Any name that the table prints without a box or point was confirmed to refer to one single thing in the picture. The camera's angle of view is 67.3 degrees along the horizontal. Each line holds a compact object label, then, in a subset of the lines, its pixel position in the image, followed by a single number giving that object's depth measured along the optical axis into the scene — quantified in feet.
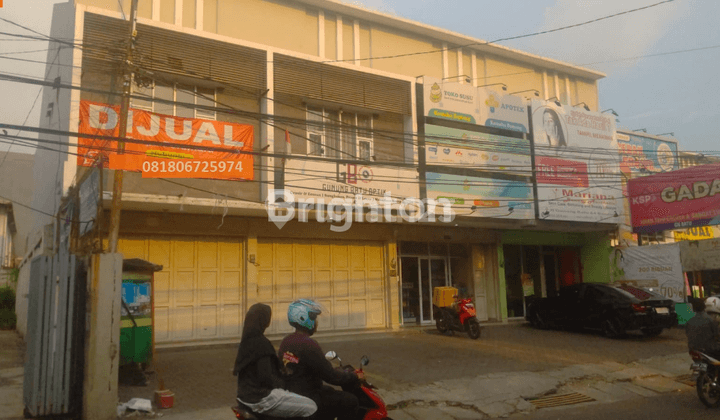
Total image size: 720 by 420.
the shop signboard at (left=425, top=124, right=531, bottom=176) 50.14
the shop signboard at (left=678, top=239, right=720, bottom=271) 50.65
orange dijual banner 35.73
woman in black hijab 13.67
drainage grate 27.35
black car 44.04
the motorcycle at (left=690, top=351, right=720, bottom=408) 24.39
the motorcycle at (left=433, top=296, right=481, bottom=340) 45.85
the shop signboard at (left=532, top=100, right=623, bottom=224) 57.21
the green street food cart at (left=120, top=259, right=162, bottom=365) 28.78
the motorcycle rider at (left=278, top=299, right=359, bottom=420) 14.19
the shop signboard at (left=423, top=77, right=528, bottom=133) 51.31
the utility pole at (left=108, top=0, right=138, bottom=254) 25.90
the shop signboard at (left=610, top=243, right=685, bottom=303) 54.03
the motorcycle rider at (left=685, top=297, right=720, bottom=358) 25.82
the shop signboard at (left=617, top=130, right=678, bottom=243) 64.95
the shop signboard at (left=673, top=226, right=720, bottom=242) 69.56
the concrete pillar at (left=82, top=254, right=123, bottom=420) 22.09
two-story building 38.01
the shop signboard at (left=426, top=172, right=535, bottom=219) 49.83
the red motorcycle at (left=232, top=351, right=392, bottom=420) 14.78
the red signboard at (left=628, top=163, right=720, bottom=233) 54.70
